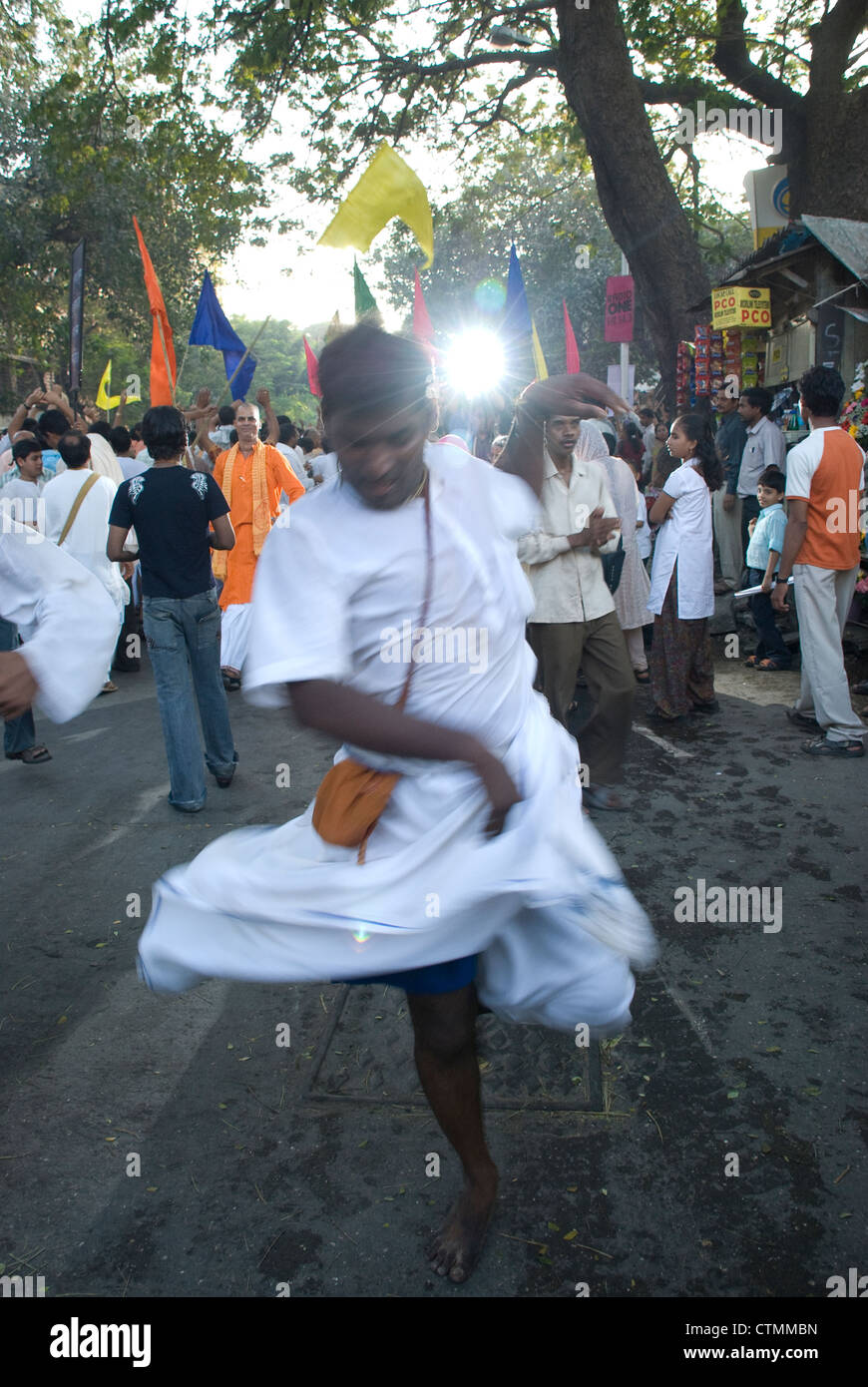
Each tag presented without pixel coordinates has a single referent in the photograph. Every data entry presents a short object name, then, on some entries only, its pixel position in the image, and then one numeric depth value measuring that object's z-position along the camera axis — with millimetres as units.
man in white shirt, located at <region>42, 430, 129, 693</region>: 6781
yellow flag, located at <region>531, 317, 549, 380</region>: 6566
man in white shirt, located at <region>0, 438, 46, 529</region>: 6590
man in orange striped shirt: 5785
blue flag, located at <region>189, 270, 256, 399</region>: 8820
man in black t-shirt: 5203
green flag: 3871
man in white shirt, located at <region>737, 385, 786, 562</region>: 10266
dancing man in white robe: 1787
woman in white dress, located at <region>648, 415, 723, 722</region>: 6340
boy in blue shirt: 7832
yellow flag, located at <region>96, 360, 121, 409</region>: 14069
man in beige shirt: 4992
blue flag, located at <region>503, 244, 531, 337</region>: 7758
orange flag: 7375
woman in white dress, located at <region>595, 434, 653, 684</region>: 6059
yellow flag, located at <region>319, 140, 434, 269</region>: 2277
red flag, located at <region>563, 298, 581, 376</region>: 9836
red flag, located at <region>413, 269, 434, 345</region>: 7117
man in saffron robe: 7215
